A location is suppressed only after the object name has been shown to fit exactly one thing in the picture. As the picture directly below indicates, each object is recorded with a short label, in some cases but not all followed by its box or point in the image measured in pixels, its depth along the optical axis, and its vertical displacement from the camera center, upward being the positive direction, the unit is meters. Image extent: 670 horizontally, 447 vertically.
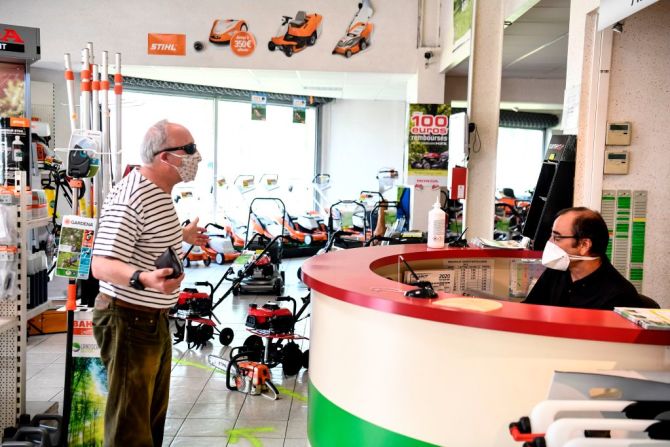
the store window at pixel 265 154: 12.69 +0.26
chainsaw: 4.64 -1.54
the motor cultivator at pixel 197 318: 5.73 -1.36
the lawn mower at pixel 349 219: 11.19 -0.98
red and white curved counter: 2.09 -0.66
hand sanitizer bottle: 4.01 -0.35
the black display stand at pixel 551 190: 4.20 -0.10
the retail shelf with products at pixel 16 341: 3.51 -0.99
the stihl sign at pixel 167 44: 9.15 +1.69
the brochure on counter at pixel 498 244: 4.09 -0.46
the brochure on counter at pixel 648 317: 1.98 -0.45
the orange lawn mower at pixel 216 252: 10.74 -1.46
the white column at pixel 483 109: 6.41 +0.65
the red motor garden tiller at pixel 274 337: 5.02 -1.32
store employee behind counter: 2.81 -0.36
